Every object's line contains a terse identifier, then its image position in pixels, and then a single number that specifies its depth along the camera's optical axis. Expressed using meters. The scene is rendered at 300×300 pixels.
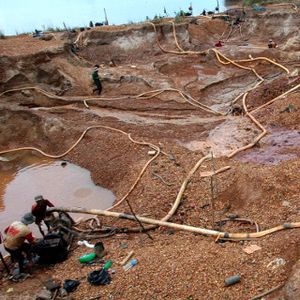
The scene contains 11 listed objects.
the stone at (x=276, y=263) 6.21
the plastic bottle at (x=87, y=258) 7.87
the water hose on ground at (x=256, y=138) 11.18
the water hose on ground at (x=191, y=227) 7.31
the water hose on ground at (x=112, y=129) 11.07
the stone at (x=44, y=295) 6.83
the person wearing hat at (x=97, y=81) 17.72
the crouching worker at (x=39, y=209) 8.77
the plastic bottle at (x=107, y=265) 7.49
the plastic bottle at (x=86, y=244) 8.47
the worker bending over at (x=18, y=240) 7.58
